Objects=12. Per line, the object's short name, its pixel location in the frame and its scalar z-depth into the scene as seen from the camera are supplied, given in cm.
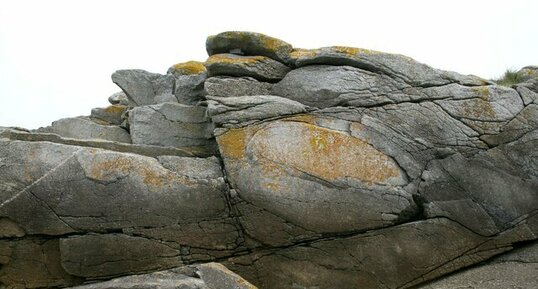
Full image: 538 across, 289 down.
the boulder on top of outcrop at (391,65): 1587
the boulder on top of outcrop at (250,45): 1706
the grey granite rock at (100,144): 1399
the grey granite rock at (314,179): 1363
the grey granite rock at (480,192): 1408
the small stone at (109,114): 2086
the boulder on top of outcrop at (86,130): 1852
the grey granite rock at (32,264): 1303
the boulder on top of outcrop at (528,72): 1741
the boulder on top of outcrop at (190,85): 1797
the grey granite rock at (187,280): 1044
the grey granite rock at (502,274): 1281
